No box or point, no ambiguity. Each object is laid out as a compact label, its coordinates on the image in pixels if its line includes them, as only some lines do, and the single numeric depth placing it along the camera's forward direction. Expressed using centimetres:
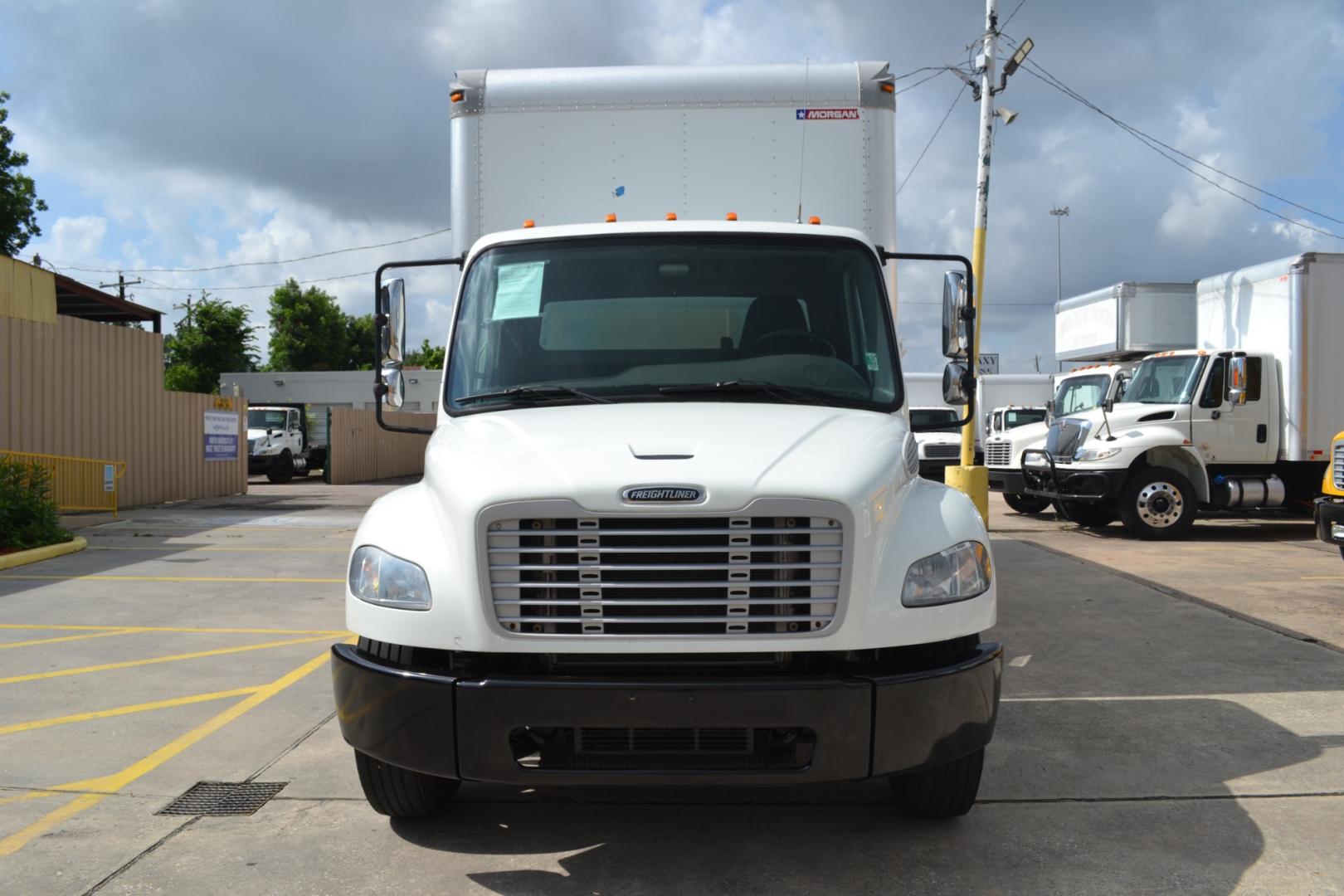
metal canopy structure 2003
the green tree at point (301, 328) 5956
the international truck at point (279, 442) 2980
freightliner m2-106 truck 338
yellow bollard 1473
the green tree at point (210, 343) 4862
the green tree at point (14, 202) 3319
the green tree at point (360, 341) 6500
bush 1221
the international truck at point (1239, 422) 1414
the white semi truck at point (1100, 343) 1683
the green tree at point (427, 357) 6382
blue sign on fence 2300
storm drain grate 438
